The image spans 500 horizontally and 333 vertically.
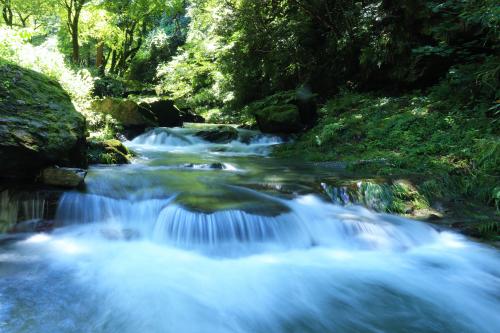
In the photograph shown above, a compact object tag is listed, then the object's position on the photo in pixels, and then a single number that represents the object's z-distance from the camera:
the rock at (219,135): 14.23
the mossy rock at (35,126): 5.89
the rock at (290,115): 13.41
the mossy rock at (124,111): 13.87
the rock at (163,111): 16.06
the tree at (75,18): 17.23
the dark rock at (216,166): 9.41
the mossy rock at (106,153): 9.10
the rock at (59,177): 6.27
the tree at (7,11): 20.95
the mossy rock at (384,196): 6.46
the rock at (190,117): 19.64
